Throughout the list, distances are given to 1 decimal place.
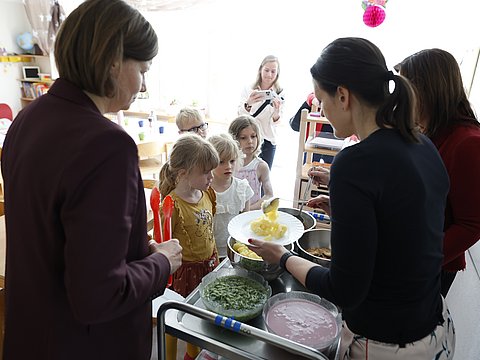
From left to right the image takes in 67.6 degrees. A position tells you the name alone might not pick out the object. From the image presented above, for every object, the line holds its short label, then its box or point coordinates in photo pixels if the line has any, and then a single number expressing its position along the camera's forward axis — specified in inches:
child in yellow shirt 58.8
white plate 48.1
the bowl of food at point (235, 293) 37.8
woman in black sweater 27.5
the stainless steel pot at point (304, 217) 58.2
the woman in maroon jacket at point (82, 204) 23.5
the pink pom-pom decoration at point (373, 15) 118.6
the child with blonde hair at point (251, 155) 85.0
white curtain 188.5
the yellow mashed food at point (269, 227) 49.4
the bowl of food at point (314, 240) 51.7
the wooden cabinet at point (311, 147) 104.0
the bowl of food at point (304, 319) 35.5
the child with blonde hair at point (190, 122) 99.6
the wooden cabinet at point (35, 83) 205.6
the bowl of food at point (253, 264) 44.1
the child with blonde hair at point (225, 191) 70.3
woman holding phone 116.2
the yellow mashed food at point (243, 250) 47.0
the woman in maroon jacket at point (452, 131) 42.8
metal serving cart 31.9
